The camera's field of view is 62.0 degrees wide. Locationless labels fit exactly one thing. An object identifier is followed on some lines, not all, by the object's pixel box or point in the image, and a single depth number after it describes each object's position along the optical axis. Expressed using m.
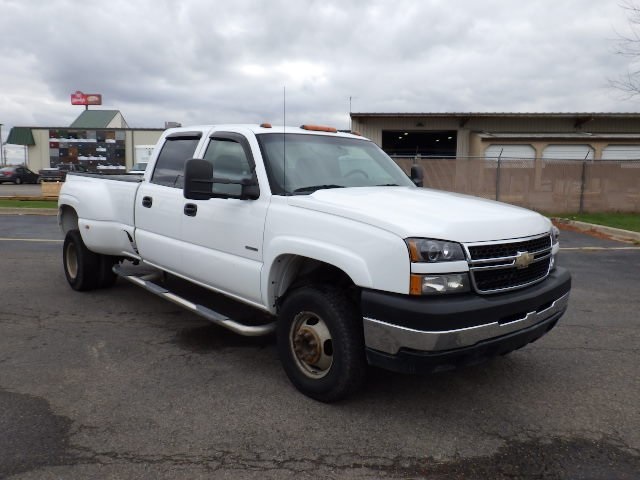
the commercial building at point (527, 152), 17.59
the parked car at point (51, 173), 36.65
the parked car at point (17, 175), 38.97
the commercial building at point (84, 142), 49.72
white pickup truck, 3.05
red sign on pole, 67.81
